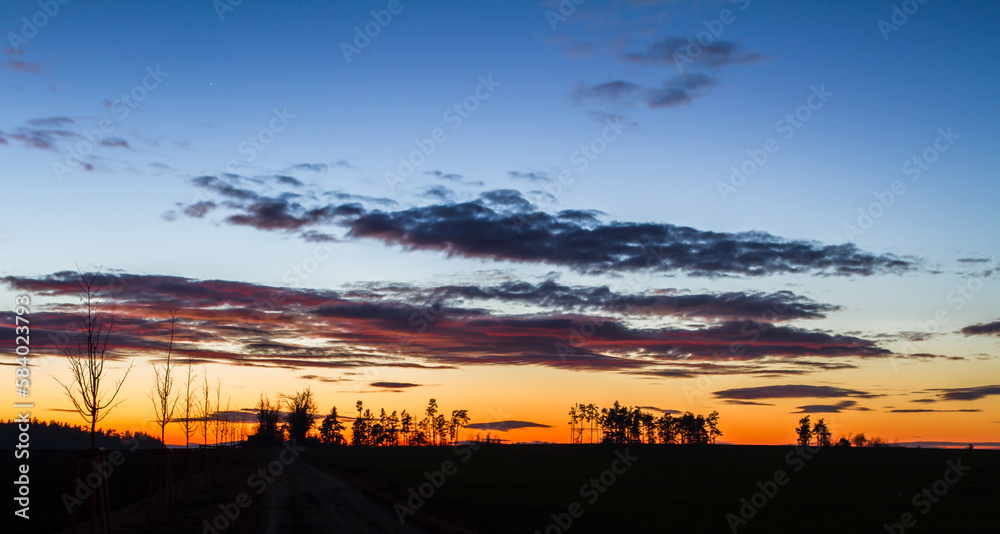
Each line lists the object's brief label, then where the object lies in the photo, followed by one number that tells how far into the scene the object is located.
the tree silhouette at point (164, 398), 45.84
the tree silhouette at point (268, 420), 196.00
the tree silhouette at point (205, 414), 71.50
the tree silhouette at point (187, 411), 55.26
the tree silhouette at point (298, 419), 194.38
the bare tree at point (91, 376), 23.94
